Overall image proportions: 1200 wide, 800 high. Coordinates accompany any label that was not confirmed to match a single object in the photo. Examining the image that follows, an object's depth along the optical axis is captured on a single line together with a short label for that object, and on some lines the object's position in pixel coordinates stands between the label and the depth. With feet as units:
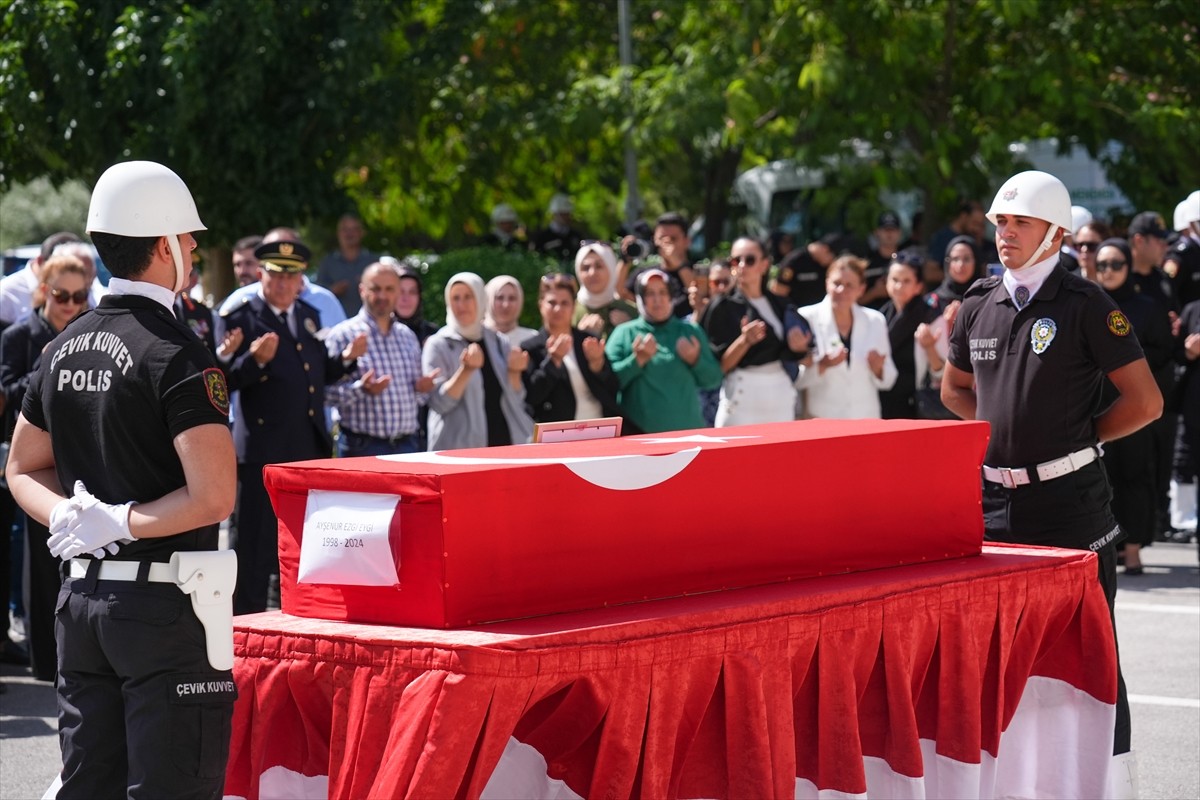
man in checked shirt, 50.86
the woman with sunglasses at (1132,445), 58.22
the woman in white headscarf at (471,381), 51.84
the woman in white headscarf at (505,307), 55.78
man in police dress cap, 47.48
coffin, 23.69
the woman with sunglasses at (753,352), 56.81
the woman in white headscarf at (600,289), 58.31
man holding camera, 64.50
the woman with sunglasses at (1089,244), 63.33
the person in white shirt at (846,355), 59.25
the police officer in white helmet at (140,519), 21.57
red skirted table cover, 23.09
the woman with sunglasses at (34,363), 42.75
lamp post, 107.15
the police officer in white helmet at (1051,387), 31.19
